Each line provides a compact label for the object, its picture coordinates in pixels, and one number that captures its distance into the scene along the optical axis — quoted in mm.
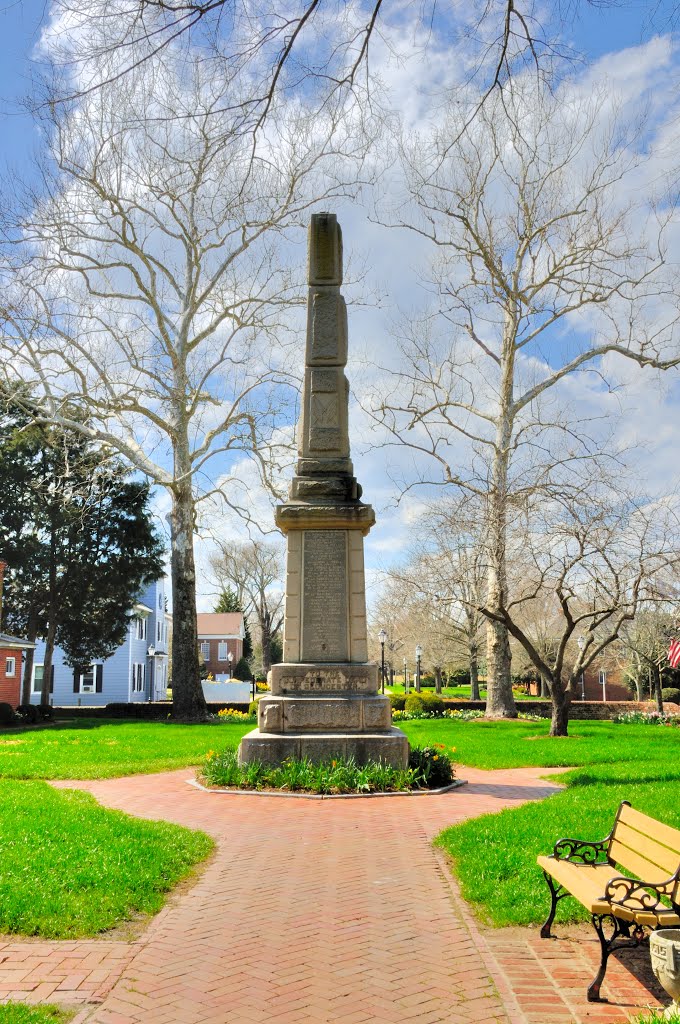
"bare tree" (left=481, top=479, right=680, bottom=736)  20000
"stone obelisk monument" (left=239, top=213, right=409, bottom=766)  11812
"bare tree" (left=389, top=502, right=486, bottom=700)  22875
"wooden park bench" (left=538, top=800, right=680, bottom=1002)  4373
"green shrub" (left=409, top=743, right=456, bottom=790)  11773
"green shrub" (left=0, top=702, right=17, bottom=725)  28969
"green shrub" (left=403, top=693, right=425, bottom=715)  30719
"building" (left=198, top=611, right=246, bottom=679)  76062
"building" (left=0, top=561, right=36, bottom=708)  32781
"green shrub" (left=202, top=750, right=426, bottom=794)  11047
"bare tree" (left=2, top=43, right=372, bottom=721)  27234
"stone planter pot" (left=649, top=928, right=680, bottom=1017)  3664
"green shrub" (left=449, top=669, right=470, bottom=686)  77594
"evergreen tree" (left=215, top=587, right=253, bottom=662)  81125
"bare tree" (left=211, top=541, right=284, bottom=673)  58094
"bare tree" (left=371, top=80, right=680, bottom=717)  28375
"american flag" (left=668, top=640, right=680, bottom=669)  24755
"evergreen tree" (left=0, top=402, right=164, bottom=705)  36438
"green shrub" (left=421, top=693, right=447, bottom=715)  30906
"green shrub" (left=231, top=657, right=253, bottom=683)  71000
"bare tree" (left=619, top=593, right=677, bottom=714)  36275
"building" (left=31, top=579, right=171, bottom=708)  48719
